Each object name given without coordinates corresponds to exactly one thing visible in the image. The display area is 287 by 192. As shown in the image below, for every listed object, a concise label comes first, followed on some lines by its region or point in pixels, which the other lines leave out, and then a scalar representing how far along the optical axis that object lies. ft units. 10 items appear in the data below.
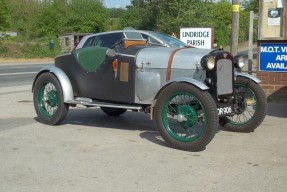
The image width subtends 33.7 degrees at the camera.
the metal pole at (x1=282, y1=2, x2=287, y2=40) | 33.63
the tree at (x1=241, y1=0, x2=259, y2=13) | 122.64
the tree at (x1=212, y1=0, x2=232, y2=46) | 149.34
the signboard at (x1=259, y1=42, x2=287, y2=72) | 33.58
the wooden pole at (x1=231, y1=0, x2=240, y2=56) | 36.14
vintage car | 20.77
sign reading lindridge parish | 40.09
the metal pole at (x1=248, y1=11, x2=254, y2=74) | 35.68
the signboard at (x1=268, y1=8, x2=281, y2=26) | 34.35
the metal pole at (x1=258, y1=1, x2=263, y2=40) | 34.71
